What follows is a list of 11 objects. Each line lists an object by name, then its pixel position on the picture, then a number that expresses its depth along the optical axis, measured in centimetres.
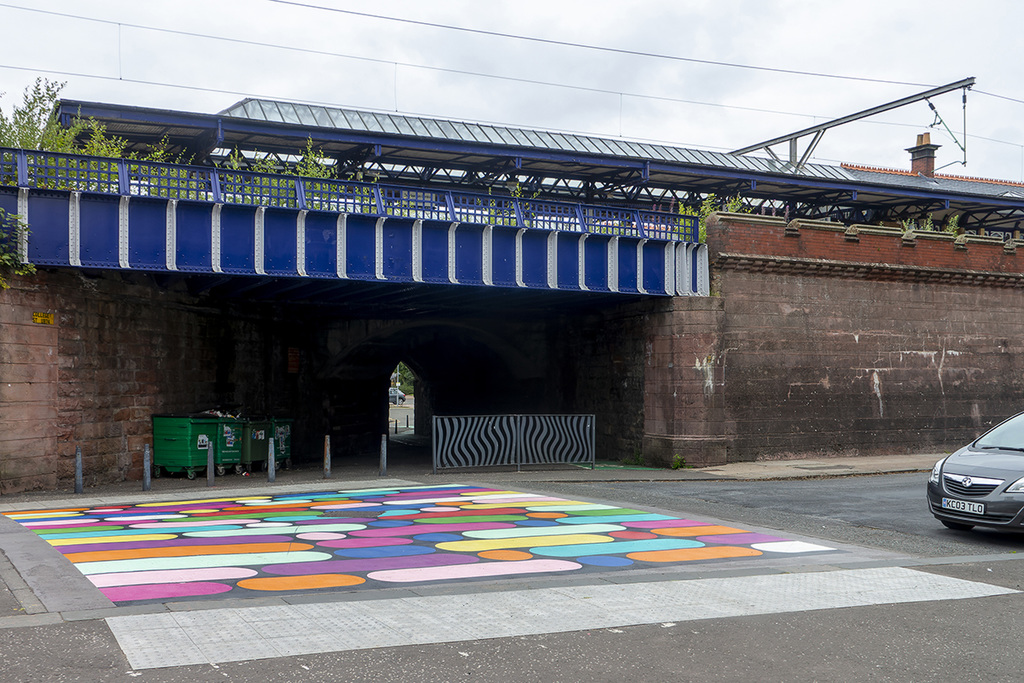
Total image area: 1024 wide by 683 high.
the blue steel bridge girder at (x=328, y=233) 1549
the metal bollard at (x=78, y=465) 1473
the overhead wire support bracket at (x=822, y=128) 2186
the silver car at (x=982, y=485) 948
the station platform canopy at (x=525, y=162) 2475
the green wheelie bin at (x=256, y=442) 1917
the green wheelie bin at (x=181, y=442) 1767
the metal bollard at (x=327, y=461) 1721
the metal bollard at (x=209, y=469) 1628
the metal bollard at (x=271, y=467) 1688
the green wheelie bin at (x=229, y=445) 1842
